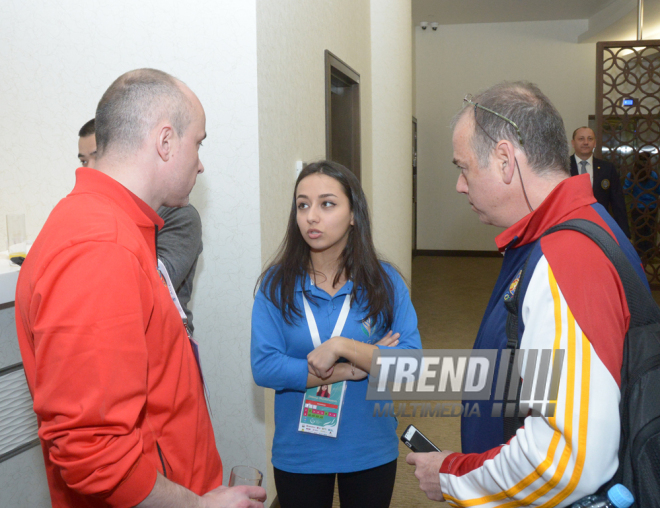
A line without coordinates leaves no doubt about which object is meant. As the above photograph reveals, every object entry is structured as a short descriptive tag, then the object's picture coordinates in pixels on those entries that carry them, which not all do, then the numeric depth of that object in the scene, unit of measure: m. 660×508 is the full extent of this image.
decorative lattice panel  6.56
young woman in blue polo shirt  1.66
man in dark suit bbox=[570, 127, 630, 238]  5.98
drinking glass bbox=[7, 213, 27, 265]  2.43
